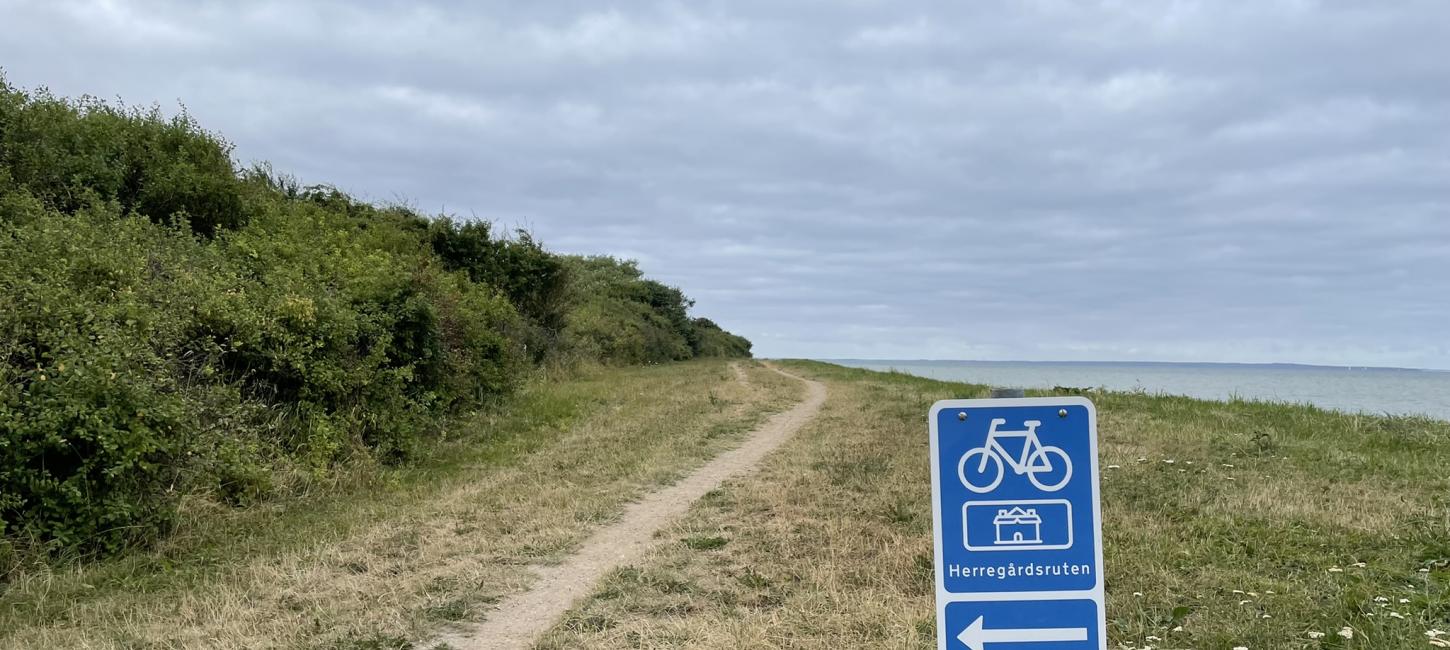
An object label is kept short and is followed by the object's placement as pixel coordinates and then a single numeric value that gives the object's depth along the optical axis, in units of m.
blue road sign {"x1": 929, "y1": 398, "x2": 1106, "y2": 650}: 2.29
